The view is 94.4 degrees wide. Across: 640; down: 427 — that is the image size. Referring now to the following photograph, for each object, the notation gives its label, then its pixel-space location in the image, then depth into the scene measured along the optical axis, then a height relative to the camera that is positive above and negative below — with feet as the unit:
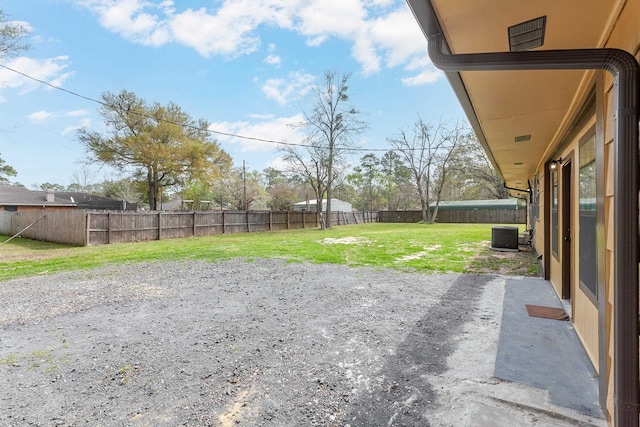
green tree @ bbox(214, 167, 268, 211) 100.32 +6.66
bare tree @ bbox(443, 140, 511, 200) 87.56 +12.15
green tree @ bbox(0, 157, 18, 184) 84.48 +11.59
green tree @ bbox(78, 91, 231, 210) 66.49 +15.70
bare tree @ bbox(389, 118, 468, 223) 84.94 +18.92
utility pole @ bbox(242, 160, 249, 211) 91.56 +4.78
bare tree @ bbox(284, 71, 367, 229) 66.85 +19.26
